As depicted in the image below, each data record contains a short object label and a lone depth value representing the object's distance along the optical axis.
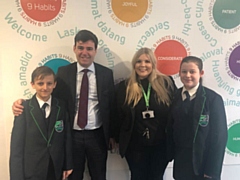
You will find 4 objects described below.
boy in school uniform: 1.75
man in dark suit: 1.96
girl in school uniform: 1.74
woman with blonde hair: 1.89
